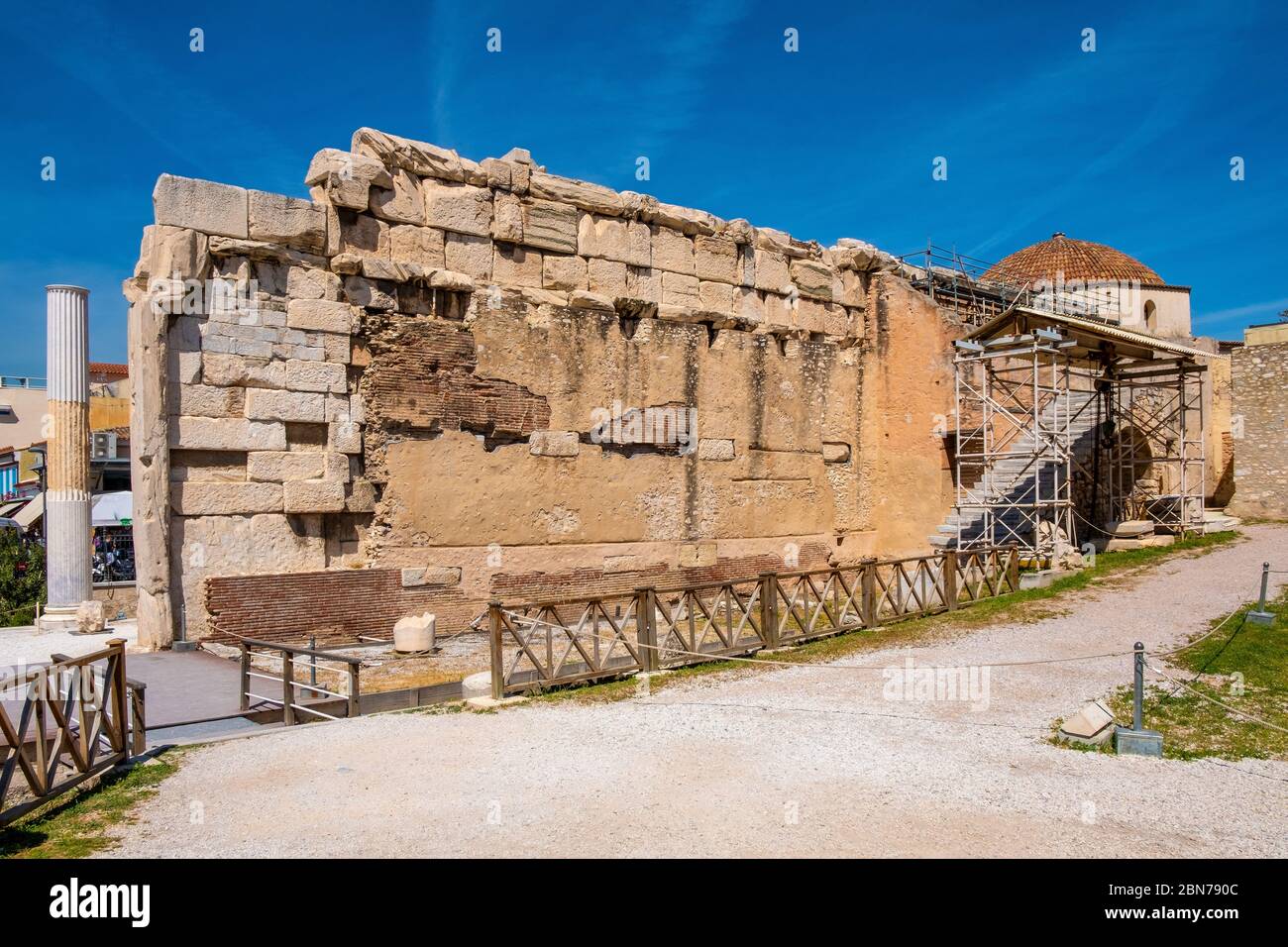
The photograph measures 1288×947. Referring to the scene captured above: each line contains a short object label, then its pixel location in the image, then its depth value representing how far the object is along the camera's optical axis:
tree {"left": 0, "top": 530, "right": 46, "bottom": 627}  17.33
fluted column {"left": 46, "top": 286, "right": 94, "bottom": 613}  14.11
